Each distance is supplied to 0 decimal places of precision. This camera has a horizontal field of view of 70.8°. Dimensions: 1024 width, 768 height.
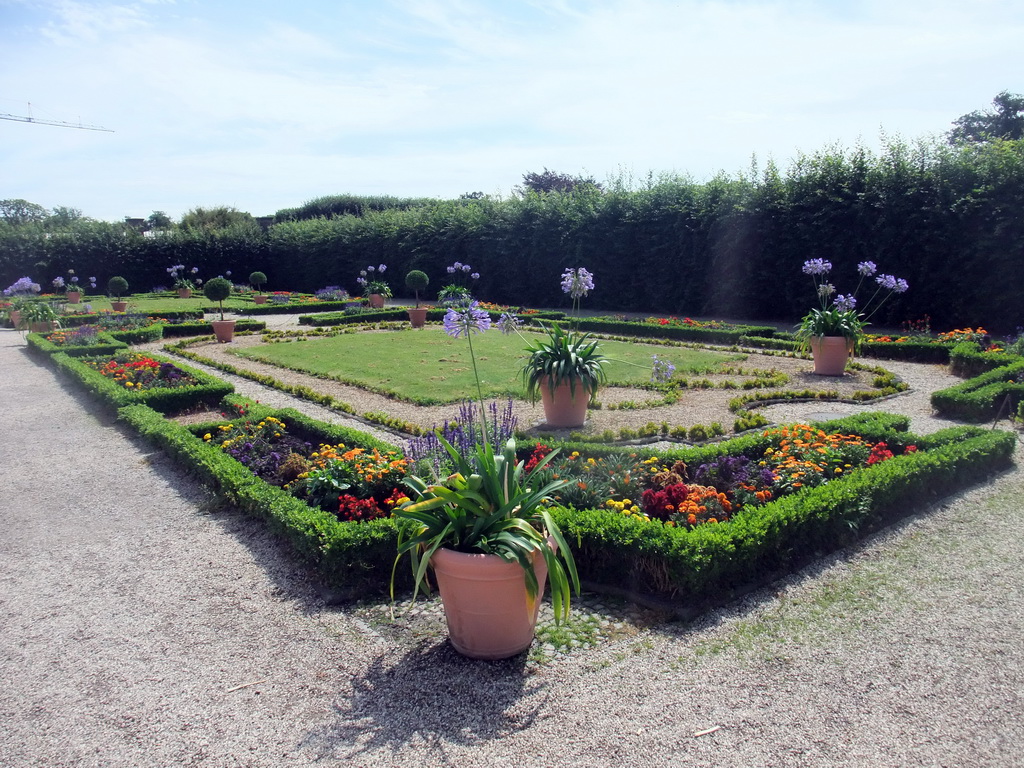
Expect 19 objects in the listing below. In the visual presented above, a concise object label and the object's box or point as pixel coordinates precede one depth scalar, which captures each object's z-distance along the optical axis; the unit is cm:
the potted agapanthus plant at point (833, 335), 988
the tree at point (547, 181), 4398
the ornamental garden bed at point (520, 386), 753
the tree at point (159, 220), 4441
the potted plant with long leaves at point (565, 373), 701
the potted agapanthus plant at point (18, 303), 1792
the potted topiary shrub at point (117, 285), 2355
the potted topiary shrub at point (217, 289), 1959
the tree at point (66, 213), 6017
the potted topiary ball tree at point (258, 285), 2541
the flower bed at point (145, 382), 846
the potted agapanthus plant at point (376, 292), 2153
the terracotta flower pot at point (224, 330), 1584
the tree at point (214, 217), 4125
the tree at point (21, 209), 6804
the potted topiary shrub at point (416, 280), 2067
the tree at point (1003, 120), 2864
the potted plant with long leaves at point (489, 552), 310
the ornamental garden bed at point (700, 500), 384
